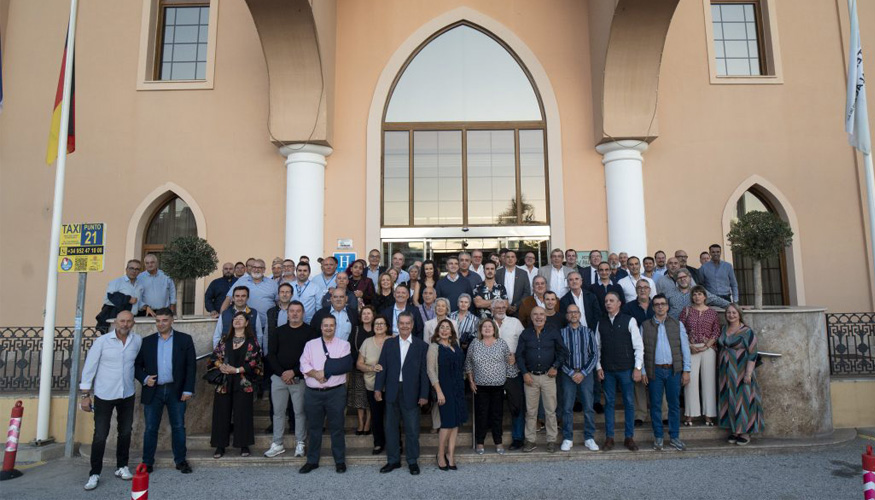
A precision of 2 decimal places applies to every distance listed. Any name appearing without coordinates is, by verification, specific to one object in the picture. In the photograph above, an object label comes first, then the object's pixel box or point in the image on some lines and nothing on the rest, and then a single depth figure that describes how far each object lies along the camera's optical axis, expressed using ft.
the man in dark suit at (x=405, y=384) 18.40
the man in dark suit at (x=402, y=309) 19.89
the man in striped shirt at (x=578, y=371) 19.56
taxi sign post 22.56
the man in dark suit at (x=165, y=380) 18.81
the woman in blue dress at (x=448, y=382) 18.53
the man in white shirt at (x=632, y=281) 23.49
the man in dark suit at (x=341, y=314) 19.72
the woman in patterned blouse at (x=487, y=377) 19.11
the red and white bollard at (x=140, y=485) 9.71
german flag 24.63
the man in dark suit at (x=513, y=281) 23.80
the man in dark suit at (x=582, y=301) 21.25
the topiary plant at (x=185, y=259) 23.25
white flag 23.31
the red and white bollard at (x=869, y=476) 11.04
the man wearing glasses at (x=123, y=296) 24.18
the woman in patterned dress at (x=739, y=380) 20.30
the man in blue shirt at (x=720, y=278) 25.70
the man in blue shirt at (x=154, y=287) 24.81
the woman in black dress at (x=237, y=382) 19.49
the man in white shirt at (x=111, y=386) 18.28
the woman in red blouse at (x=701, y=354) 20.93
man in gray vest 19.99
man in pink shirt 18.40
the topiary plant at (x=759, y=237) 23.12
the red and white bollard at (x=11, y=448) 19.47
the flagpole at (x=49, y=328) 22.89
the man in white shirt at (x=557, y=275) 24.03
